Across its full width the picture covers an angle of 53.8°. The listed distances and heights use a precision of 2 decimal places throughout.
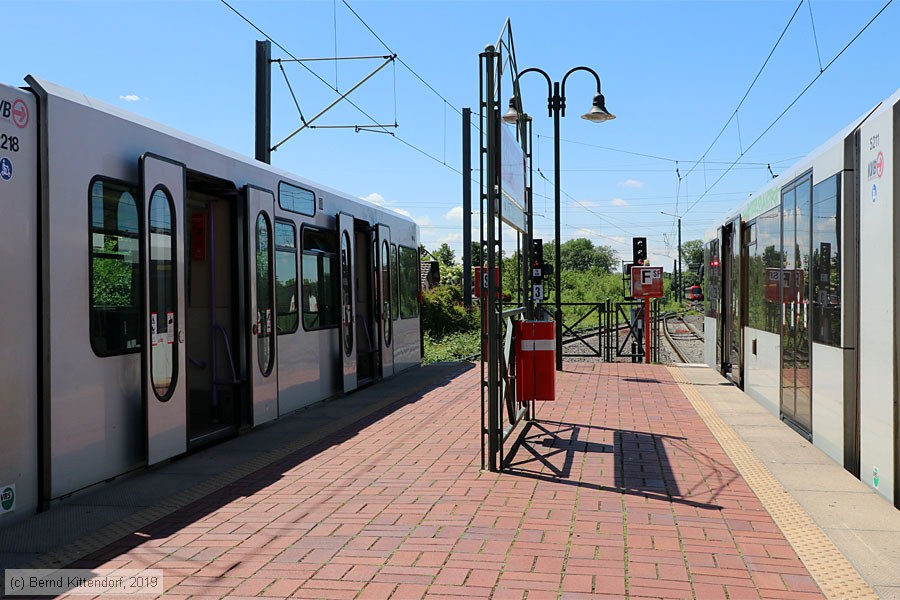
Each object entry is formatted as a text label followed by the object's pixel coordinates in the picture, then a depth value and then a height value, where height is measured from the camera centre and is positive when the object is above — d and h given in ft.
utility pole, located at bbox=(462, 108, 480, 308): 65.57 +7.20
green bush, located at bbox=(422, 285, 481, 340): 109.70 -2.36
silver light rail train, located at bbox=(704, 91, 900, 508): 18.99 -0.08
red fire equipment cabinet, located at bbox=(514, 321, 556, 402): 27.43 -2.02
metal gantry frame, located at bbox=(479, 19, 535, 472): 23.08 +0.87
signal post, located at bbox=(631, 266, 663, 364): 59.52 +0.82
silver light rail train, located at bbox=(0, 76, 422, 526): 18.33 +0.11
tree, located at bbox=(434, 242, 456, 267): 249.43 +12.17
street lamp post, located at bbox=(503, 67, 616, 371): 47.55 +9.88
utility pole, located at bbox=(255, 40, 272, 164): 51.06 +11.19
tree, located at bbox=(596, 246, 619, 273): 431.02 +17.93
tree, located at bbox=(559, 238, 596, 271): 422.00 +19.53
